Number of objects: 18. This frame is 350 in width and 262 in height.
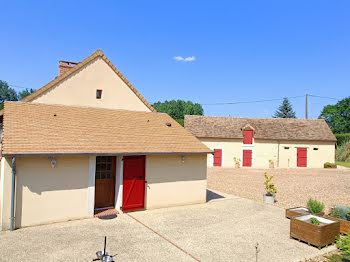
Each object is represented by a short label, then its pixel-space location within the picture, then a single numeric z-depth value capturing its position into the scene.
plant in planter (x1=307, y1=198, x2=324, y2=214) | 9.84
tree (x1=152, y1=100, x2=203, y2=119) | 67.97
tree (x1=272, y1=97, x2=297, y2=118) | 55.47
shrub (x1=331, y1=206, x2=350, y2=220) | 9.12
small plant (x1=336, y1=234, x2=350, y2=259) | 6.08
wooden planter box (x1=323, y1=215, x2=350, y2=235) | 8.53
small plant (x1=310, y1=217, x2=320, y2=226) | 7.96
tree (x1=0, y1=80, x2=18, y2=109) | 64.19
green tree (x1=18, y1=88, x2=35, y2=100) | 67.06
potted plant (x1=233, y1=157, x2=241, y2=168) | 29.56
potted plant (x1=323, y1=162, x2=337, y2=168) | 29.97
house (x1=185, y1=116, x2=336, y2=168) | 29.83
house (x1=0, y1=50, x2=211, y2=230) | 8.42
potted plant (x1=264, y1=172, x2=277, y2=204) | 13.04
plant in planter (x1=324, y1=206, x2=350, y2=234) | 8.59
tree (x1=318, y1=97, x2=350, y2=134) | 59.53
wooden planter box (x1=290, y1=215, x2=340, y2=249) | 7.64
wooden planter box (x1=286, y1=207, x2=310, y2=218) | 9.90
